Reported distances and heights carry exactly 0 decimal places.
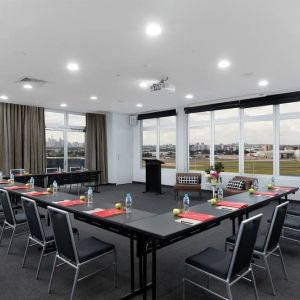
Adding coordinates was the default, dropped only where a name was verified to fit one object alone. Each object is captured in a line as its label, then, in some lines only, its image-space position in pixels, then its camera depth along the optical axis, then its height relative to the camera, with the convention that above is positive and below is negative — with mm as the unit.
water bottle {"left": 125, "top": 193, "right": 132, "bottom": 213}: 2761 -583
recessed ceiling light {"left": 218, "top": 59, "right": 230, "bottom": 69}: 4195 +1469
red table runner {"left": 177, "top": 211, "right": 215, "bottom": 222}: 2398 -653
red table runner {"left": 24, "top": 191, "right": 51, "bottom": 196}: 3832 -638
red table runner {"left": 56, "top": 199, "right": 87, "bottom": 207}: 3098 -642
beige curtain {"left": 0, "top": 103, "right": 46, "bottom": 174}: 7629 +441
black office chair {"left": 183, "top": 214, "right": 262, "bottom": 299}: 1901 -948
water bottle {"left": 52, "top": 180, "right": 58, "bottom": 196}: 3969 -566
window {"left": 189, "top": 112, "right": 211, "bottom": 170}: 8438 +330
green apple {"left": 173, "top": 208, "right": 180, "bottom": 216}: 2568 -626
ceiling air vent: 5109 +1481
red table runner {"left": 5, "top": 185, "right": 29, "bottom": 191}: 4441 -630
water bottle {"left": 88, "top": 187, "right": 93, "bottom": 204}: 3197 -583
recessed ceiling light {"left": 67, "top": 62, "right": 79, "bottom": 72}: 4295 +1483
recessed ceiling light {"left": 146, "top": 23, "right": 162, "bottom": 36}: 2967 +1468
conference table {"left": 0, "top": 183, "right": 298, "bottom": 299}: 2088 -669
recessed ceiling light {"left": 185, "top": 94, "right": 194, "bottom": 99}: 6832 +1486
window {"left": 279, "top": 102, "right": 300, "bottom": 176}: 6613 +243
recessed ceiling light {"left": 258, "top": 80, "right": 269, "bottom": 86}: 5418 +1460
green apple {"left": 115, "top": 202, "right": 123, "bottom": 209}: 2791 -608
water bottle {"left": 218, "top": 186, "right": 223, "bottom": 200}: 3295 -587
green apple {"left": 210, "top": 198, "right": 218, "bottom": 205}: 3057 -627
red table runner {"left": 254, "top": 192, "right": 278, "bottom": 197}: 3683 -653
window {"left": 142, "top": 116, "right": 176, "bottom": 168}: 9430 +426
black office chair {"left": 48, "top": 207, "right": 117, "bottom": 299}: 2164 -907
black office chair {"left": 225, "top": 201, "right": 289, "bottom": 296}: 2330 -836
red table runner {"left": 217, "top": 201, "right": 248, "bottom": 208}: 2945 -651
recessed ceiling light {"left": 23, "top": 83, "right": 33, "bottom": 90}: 5359 +1450
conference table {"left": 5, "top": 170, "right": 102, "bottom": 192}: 6560 -755
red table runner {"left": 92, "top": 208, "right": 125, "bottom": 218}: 2558 -646
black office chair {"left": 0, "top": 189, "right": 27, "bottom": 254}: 3301 -838
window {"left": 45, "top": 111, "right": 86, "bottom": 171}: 8953 +433
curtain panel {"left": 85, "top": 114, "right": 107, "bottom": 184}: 9648 +278
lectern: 8031 -798
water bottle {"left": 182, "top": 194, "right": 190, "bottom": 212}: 2709 -592
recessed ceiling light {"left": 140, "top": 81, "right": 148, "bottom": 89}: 5492 +1487
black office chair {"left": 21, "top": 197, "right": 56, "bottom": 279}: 2635 -821
